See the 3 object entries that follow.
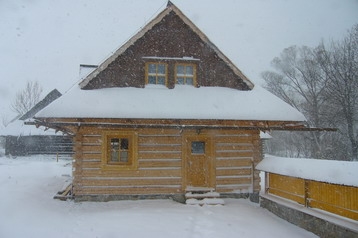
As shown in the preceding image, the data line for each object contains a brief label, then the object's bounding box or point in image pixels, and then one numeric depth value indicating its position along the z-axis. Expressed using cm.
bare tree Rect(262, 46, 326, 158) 3106
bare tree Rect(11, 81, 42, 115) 4988
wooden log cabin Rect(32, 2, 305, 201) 1139
